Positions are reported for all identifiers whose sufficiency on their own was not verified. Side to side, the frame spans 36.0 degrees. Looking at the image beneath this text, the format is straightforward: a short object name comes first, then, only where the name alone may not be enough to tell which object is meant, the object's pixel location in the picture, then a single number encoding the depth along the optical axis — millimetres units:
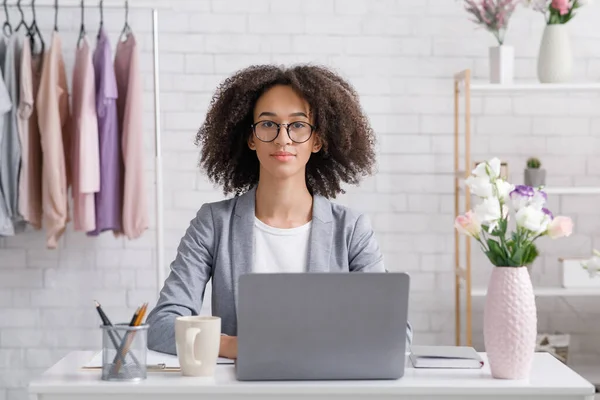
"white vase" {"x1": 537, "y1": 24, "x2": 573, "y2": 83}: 3602
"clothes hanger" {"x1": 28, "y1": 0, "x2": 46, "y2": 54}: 3646
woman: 2254
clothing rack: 3506
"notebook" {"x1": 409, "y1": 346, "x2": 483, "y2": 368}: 1820
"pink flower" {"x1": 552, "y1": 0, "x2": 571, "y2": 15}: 3525
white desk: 1632
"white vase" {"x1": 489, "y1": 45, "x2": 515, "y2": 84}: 3590
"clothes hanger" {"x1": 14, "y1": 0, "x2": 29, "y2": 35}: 3668
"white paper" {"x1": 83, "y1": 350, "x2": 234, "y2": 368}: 1834
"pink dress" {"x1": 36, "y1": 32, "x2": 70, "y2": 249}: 3541
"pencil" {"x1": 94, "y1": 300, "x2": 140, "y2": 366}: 1675
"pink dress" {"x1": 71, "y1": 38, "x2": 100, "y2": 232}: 3525
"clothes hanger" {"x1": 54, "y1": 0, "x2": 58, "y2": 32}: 3641
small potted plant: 3598
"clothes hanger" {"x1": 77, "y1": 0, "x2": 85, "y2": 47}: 3625
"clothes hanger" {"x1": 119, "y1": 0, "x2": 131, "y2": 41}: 3644
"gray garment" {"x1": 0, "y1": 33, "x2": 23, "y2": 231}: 3545
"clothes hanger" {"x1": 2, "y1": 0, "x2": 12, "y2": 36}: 3560
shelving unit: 3518
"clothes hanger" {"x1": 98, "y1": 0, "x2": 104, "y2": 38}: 3620
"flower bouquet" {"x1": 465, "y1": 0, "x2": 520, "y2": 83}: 3553
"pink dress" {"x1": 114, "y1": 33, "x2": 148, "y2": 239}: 3588
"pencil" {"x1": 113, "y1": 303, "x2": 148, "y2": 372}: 1676
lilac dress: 3564
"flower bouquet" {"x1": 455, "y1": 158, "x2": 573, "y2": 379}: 1711
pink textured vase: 1706
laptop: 1631
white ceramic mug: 1697
